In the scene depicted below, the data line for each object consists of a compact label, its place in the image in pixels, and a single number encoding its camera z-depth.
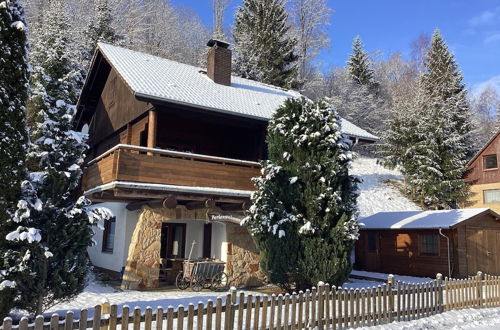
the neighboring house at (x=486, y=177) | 30.44
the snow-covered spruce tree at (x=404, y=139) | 30.47
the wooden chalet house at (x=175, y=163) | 12.29
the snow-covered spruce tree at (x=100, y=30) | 29.45
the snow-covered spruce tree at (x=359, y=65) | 45.66
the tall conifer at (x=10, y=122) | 7.25
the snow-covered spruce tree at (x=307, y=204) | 10.77
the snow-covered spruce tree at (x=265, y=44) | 34.84
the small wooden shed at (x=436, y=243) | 18.44
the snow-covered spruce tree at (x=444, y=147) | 29.16
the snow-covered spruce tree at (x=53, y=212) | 7.77
